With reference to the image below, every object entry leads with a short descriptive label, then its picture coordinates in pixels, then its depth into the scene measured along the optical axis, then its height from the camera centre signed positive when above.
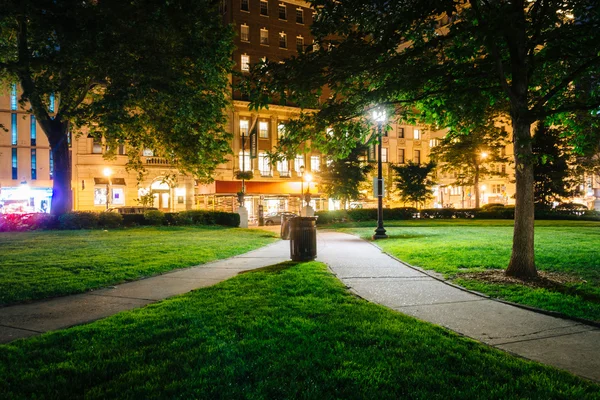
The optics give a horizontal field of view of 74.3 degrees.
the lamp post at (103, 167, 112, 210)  35.84 +1.35
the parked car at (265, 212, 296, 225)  36.28 -1.57
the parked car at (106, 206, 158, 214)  28.38 -0.50
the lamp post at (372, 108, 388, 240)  17.48 -0.31
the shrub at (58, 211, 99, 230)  21.72 -0.92
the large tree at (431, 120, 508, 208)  36.62 +4.68
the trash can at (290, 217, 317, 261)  10.05 -0.93
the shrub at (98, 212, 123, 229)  22.88 -0.97
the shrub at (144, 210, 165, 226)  24.89 -0.95
